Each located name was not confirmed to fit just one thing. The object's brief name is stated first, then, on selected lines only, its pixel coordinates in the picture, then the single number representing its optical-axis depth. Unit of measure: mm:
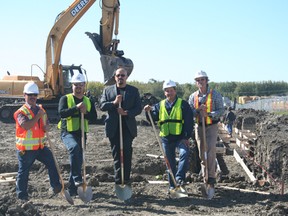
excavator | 20284
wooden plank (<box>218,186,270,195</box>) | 8116
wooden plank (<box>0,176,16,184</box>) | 8703
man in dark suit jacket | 7633
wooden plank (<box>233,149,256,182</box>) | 9981
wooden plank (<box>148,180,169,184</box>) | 9000
